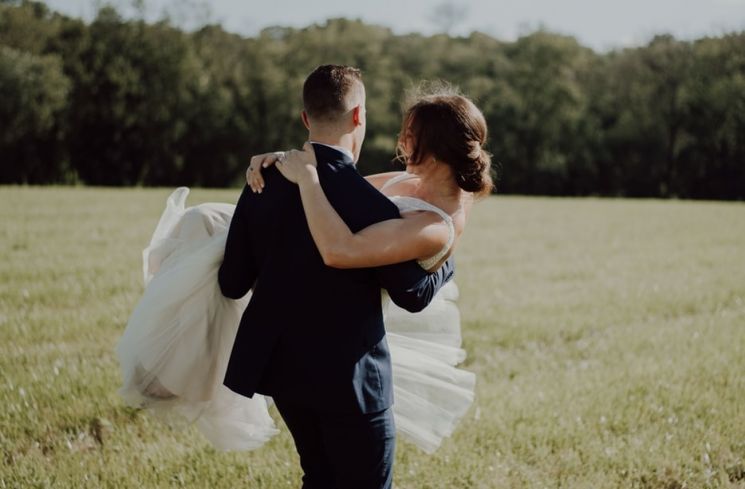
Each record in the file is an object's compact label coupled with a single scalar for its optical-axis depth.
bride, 2.84
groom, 2.89
